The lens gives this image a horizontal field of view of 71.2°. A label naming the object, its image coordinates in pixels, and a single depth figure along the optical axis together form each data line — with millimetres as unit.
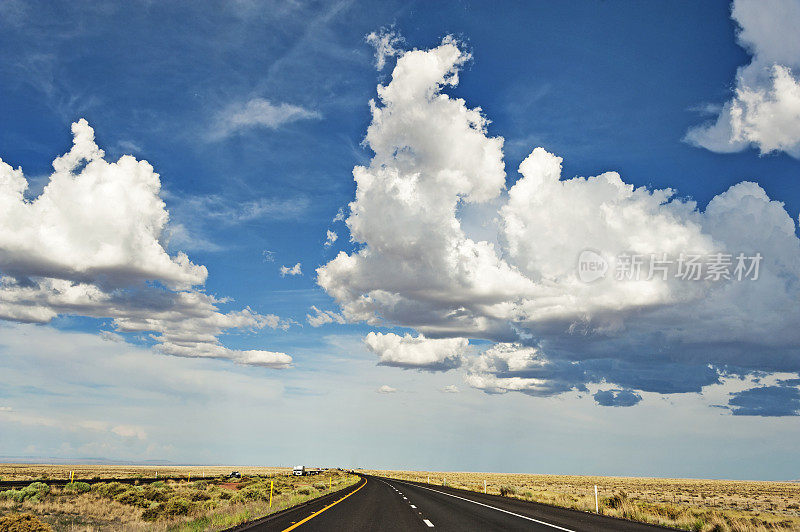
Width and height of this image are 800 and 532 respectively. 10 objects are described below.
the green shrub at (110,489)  34688
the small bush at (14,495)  29130
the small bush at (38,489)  31375
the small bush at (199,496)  35544
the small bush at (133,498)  31328
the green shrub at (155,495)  32997
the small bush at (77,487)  37162
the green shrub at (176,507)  26284
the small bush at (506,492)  41681
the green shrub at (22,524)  13484
